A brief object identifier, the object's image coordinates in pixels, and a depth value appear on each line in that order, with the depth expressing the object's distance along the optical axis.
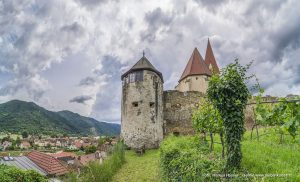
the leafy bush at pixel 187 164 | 4.88
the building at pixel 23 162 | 13.77
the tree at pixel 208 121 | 6.67
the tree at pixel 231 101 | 5.31
